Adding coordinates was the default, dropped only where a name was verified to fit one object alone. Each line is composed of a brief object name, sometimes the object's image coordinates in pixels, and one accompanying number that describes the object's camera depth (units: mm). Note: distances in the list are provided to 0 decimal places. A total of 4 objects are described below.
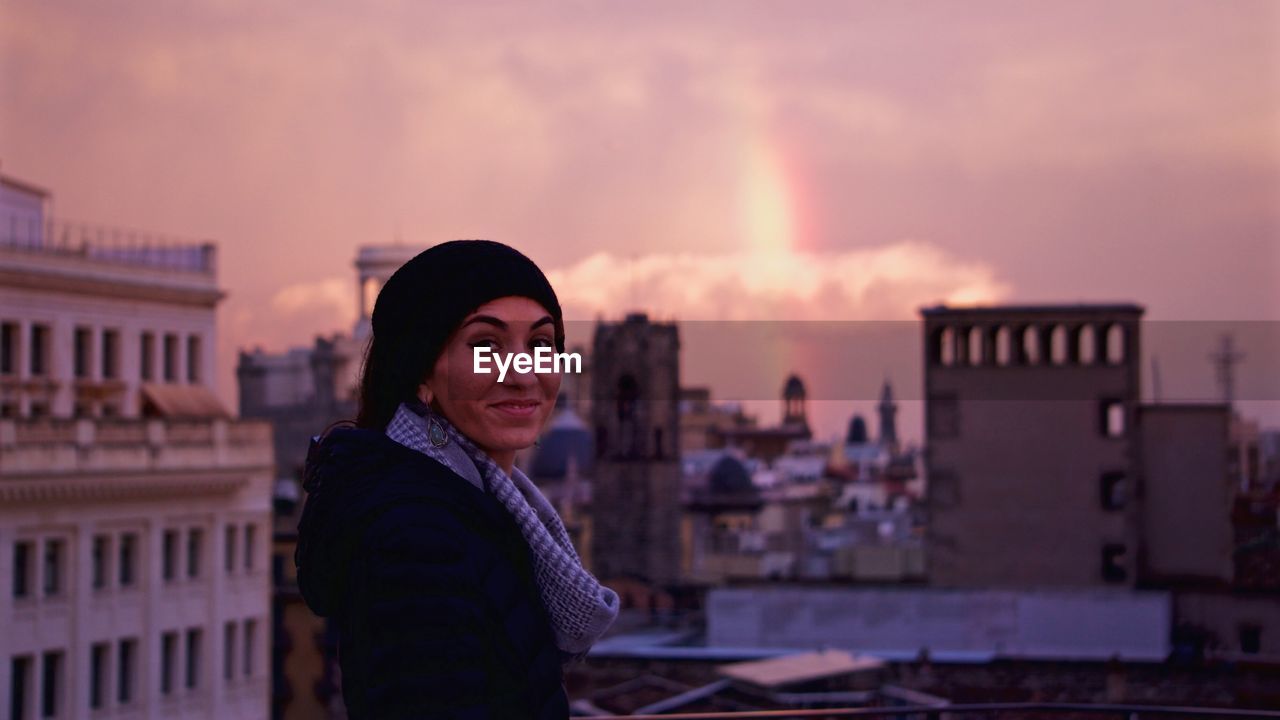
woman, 2518
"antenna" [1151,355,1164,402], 45388
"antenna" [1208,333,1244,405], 44553
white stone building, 27281
